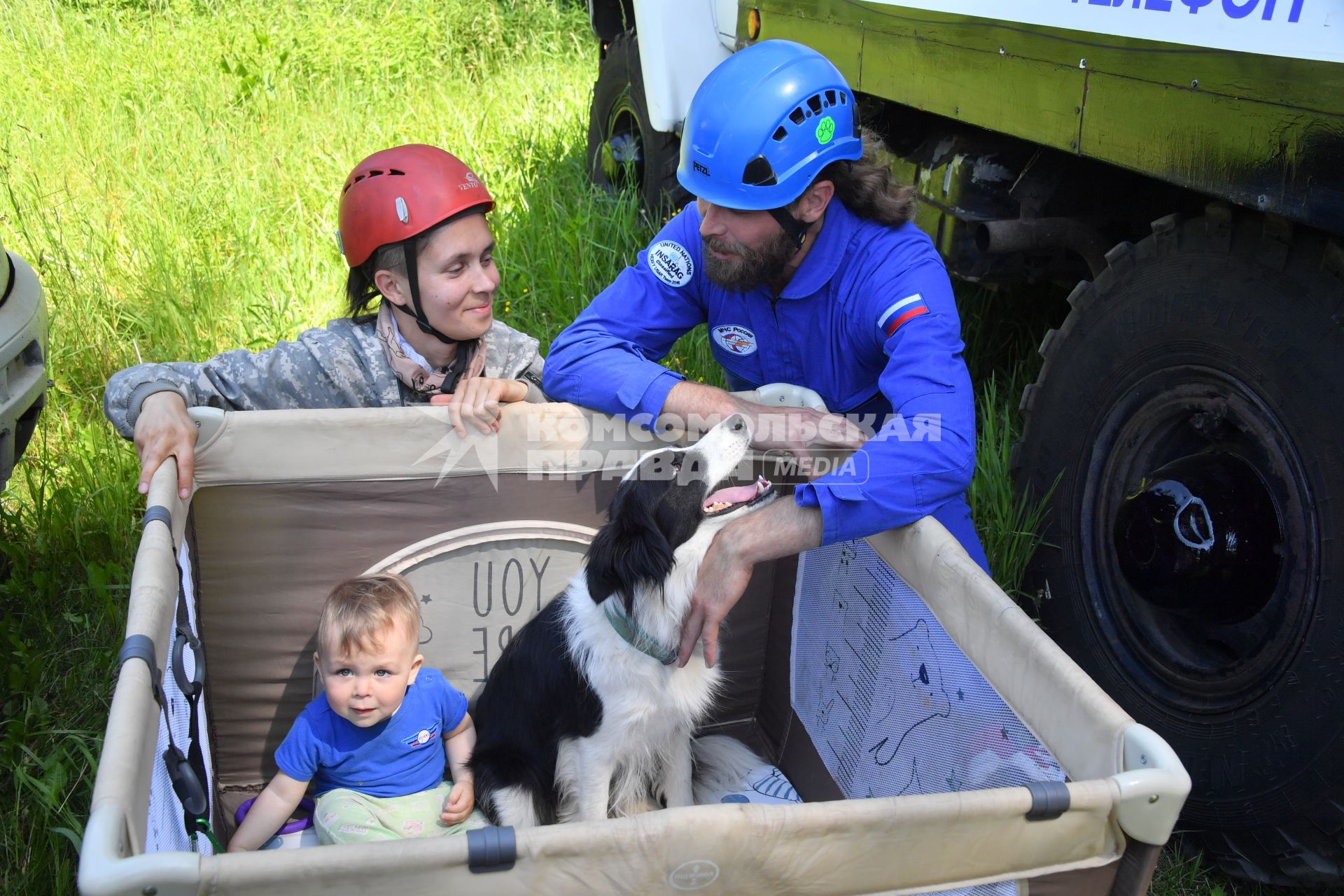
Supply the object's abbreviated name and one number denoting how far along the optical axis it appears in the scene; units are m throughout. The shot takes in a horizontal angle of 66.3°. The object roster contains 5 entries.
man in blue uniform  2.04
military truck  1.99
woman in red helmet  2.53
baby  2.23
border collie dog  2.20
